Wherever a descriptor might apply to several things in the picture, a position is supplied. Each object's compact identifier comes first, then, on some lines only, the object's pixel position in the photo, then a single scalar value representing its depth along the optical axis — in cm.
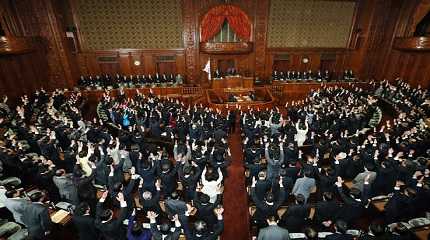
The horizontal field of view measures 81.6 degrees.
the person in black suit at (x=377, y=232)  397
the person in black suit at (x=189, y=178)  596
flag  1541
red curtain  1477
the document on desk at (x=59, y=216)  536
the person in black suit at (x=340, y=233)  409
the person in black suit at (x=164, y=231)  405
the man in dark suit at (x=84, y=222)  448
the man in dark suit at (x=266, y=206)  487
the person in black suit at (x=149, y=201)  501
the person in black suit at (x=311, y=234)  406
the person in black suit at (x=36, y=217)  467
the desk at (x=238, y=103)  1333
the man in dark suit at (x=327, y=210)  488
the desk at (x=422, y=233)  476
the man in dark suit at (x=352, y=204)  493
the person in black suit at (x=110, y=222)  430
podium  1523
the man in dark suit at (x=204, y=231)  417
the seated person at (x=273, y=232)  418
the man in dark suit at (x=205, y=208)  478
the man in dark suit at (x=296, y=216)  481
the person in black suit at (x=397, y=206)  506
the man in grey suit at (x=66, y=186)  576
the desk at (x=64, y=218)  533
